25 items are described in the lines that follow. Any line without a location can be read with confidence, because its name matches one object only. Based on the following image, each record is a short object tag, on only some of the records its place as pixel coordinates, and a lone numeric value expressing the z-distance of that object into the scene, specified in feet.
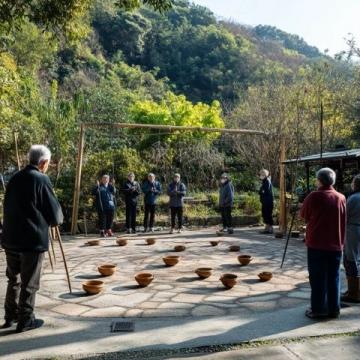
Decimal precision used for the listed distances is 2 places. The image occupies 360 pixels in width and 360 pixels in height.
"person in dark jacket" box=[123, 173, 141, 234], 36.96
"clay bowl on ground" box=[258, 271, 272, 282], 19.77
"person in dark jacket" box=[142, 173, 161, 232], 37.47
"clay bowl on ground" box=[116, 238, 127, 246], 29.91
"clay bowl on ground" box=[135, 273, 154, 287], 18.69
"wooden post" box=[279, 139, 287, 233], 36.32
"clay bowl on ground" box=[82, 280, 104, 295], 17.43
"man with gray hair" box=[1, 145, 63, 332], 13.16
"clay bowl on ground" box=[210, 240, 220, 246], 29.51
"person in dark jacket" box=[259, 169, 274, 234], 36.76
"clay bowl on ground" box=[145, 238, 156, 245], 30.23
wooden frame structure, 34.22
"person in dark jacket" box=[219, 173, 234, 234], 36.60
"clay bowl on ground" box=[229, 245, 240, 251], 27.50
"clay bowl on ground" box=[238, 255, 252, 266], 23.19
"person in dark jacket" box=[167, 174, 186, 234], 36.88
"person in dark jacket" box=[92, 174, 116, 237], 35.60
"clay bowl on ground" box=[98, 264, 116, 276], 20.71
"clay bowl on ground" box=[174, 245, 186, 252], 27.58
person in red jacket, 14.52
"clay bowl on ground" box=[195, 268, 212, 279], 20.15
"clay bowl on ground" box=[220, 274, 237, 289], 18.34
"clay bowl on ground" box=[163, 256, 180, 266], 23.08
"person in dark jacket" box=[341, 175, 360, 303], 16.43
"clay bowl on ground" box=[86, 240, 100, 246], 30.35
